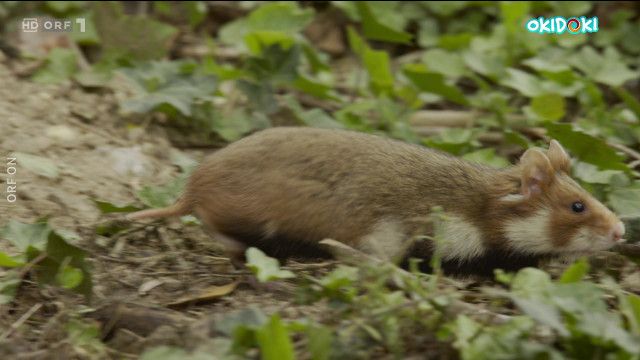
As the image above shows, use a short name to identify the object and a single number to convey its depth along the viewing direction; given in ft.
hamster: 28.96
